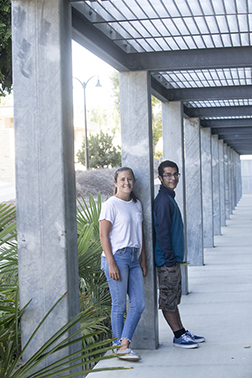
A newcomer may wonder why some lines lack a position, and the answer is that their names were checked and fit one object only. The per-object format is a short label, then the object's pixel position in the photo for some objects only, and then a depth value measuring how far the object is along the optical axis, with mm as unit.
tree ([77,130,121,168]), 32469
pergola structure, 3057
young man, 4844
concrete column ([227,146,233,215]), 22072
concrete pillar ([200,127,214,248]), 12383
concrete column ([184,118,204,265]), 9836
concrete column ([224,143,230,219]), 19594
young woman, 4411
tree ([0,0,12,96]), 7926
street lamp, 23397
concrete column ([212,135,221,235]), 14844
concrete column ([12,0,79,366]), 3049
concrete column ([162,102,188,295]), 7855
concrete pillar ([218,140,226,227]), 16922
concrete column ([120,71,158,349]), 5055
